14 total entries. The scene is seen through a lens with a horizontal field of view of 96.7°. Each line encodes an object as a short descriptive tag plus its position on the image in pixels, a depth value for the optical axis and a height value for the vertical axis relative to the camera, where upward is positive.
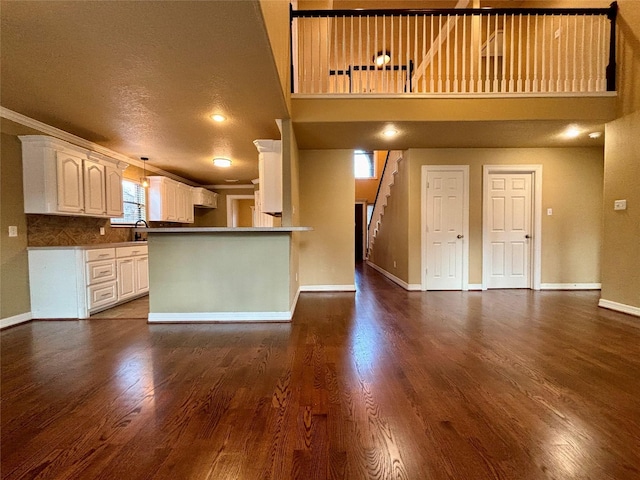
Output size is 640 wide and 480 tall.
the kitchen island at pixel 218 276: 3.14 -0.51
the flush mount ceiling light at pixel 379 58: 6.36 +3.92
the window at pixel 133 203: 5.14 +0.52
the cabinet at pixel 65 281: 3.29 -0.59
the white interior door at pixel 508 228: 4.70 +0.00
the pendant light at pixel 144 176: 5.22 +1.04
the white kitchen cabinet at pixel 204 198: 6.93 +0.82
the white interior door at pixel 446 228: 4.63 +0.01
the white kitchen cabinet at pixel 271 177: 3.47 +0.64
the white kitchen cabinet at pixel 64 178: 3.23 +0.65
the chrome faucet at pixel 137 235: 5.25 -0.08
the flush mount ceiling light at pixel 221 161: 4.52 +1.10
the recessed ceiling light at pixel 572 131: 3.71 +1.30
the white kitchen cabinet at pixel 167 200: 5.57 +0.63
